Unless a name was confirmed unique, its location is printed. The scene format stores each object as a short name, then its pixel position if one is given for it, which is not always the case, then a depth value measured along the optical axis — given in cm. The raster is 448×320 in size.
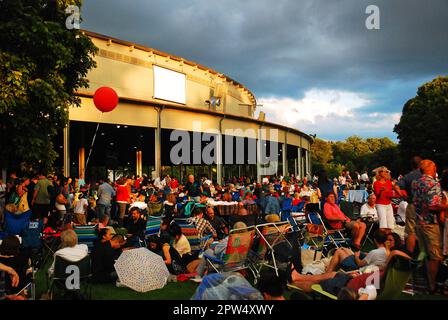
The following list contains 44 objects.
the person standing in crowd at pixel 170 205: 1220
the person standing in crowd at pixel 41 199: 1030
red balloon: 1284
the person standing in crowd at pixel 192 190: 1322
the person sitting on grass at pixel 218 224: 952
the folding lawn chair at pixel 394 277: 455
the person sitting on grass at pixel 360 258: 540
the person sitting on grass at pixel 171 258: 701
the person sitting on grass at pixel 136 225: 859
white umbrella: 613
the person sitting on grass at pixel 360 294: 394
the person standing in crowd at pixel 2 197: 1049
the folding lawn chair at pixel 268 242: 668
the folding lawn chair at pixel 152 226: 834
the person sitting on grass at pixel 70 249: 542
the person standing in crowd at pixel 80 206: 955
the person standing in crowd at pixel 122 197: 1222
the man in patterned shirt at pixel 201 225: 834
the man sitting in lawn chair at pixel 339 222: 798
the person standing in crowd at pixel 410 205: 661
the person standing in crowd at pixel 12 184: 1129
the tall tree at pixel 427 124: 3909
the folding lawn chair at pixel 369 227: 905
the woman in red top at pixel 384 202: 823
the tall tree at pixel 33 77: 1073
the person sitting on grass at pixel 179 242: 754
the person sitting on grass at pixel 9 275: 454
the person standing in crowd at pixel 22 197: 871
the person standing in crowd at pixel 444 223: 560
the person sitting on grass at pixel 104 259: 650
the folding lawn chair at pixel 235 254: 624
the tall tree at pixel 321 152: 8319
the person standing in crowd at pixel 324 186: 873
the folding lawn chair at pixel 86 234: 725
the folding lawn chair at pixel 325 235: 779
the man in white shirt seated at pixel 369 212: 921
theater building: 1992
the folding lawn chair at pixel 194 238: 805
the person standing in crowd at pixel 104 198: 1159
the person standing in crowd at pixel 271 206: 1089
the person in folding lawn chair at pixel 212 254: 661
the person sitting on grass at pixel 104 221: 799
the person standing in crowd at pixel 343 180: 2269
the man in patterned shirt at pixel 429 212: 553
